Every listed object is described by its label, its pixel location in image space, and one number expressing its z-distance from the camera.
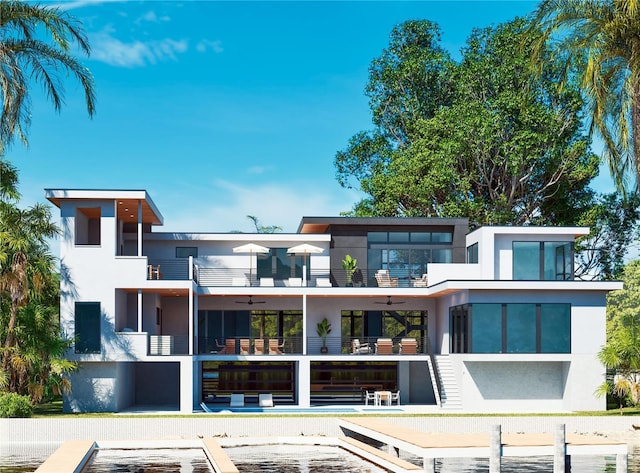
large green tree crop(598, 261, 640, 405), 29.58
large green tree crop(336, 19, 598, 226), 44.34
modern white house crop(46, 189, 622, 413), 30.30
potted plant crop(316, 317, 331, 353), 34.47
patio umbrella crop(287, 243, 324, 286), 33.41
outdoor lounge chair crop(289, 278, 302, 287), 34.19
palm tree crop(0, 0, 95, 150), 26.17
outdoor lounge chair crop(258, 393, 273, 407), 32.28
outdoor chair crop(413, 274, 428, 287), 34.41
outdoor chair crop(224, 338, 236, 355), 32.44
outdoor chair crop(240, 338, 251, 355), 32.47
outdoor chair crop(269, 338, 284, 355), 32.47
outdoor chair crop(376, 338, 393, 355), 33.00
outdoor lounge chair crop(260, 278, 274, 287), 34.03
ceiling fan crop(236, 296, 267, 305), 35.25
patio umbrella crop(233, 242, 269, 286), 33.56
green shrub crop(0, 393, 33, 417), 26.14
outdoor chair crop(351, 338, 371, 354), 33.12
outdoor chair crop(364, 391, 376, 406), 32.84
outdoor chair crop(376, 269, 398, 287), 34.38
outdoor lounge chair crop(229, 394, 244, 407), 32.38
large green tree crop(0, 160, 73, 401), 28.67
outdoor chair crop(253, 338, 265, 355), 32.34
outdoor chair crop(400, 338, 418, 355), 33.22
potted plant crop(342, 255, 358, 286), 34.94
